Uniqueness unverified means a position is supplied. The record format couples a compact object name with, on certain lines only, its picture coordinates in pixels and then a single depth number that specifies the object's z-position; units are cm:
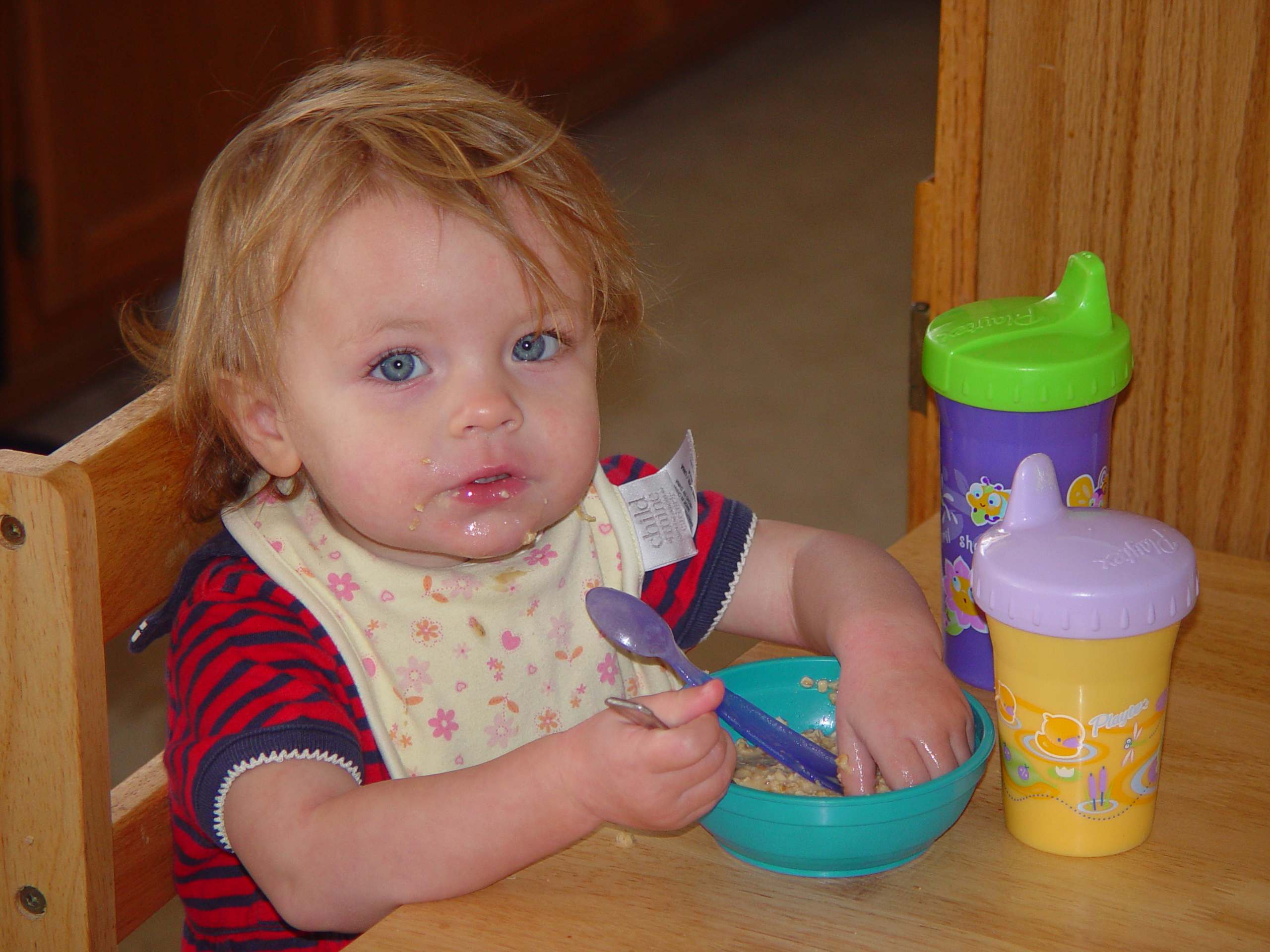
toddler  131
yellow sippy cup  126
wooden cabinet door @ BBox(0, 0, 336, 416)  288
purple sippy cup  136
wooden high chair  131
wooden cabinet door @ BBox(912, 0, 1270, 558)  148
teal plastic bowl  128
